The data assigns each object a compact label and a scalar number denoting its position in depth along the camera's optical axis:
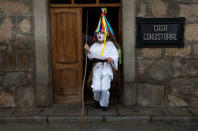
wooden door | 5.80
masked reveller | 5.36
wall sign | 5.62
